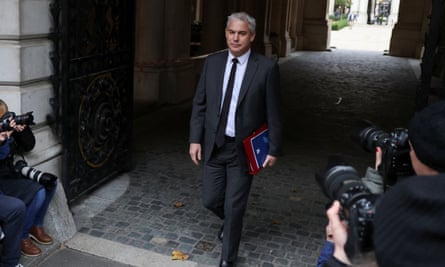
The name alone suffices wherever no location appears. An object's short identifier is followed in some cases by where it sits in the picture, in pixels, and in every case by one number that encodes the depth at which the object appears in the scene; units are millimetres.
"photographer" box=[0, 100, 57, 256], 3775
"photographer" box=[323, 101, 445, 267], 1030
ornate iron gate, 4395
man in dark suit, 3764
